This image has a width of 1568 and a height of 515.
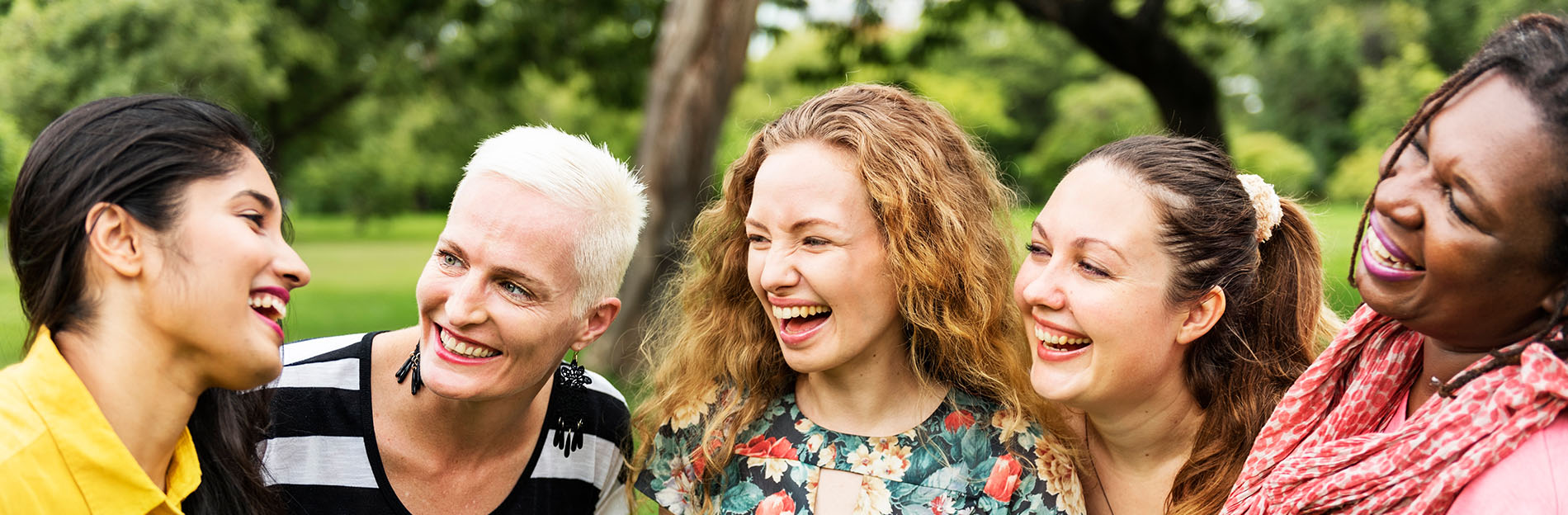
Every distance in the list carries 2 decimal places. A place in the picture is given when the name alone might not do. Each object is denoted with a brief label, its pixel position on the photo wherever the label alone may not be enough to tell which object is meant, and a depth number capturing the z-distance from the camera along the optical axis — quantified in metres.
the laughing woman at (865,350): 3.12
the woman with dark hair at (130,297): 2.23
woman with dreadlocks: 2.05
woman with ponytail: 2.96
